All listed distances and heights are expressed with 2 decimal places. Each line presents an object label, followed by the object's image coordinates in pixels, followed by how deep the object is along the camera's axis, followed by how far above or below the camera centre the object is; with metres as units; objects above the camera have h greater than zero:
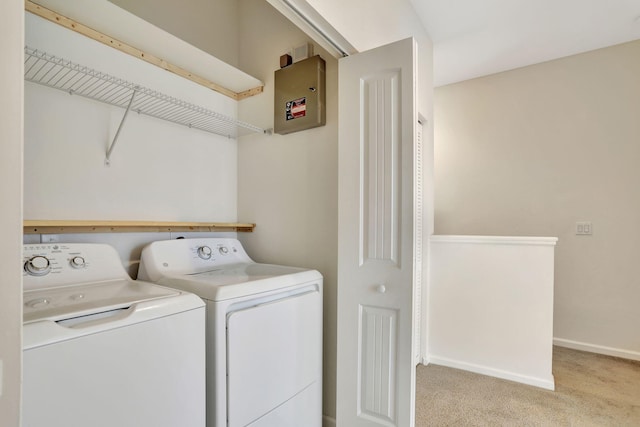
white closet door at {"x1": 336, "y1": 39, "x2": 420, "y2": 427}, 1.47 -0.13
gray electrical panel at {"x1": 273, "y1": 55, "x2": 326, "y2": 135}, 1.81 +0.67
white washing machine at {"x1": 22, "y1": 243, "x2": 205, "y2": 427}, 0.81 -0.42
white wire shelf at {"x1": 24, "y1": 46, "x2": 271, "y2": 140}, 1.30 +0.56
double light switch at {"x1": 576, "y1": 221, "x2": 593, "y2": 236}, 2.99 -0.18
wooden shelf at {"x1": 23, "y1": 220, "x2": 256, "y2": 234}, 1.33 -0.09
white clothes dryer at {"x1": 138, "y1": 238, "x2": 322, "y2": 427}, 1.22 -0.53
